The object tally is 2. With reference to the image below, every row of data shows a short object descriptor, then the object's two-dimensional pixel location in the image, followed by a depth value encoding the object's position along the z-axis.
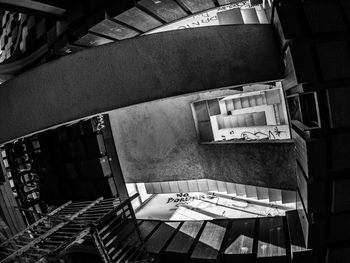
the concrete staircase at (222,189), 3.16
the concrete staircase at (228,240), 2.17
